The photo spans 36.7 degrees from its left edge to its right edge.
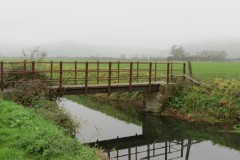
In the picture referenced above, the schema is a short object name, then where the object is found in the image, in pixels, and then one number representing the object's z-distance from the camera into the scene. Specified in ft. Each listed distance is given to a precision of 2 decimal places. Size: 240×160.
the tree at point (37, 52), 88.87
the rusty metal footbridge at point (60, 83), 60.54
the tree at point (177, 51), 362.00
